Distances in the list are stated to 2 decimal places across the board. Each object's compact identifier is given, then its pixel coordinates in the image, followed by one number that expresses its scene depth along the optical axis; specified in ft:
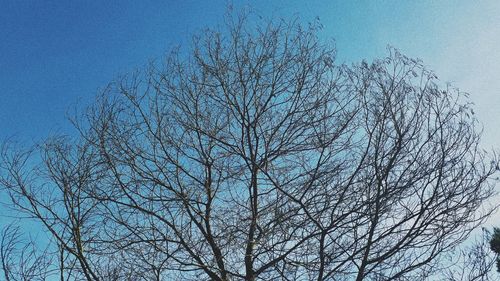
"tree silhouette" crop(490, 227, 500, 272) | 26.76
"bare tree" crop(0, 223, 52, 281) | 18.15
